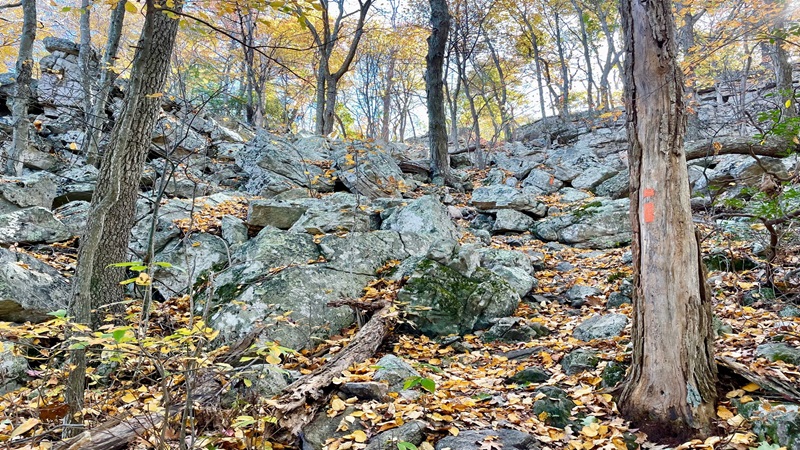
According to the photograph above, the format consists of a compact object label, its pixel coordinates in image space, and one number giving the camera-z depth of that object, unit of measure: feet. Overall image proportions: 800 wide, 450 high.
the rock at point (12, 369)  11.00
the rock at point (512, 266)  18.25
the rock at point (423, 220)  22.16
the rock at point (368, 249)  17.63
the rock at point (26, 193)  20.97
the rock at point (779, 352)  10.24
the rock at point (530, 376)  11.51
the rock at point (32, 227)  18.67
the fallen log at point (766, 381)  8.77
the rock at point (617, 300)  16.06
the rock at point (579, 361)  11.70
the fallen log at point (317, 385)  9.12
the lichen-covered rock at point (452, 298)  15.51
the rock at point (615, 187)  31.91
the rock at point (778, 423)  7.70
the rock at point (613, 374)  10.64
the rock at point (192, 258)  17.69
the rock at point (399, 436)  8.29
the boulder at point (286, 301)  13.85
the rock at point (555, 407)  9.43
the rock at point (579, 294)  17.46
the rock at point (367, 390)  9.91
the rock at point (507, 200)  29.86
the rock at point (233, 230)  20.60
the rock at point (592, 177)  35.37
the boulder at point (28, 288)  13.38
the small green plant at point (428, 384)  6.52
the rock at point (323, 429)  8.81
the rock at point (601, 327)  13.37
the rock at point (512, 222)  28.30
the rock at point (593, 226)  25.08
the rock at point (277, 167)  30.19
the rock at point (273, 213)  22.08
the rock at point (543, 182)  36.78
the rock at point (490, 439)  8.30
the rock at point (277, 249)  17.10
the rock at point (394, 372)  10.56
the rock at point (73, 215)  20.51
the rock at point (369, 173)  31.22
